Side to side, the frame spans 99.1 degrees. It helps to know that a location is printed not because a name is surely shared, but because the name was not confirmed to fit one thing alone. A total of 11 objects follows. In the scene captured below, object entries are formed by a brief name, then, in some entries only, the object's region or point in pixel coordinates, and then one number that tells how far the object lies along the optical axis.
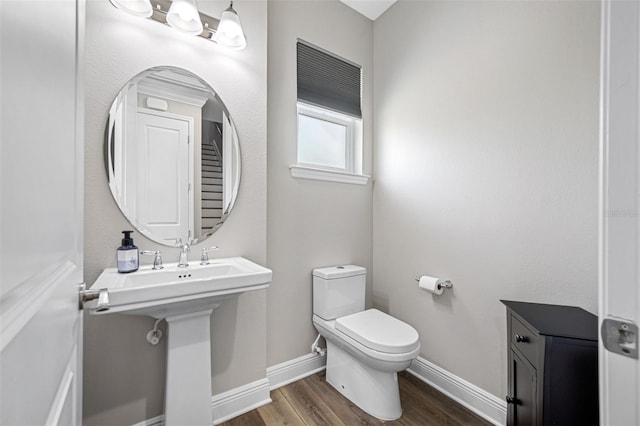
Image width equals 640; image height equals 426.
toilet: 1.47
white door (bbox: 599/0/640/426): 0.46
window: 2.06
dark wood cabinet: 0.95
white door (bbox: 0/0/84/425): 0.26
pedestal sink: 1.13
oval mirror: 1.34
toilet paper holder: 1.75
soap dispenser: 1.24
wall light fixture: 1.30
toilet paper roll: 1.76
